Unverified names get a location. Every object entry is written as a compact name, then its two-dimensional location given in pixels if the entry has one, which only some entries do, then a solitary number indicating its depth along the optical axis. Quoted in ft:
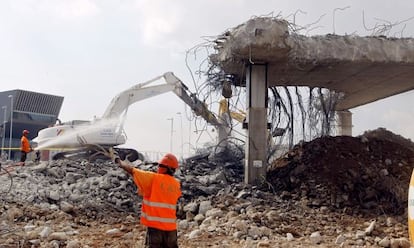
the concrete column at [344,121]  67.56
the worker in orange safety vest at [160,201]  17.33
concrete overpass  37.91
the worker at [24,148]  55.52
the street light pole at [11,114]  134.90
